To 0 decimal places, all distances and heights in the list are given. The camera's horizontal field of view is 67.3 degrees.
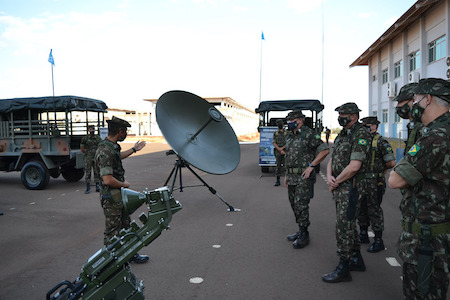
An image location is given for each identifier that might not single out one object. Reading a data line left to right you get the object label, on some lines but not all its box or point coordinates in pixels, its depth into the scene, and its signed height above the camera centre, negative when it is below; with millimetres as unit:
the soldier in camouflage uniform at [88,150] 9172 -263
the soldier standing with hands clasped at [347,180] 3582 -469
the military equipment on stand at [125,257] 2189 -765
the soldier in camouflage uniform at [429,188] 2256 -365
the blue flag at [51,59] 10775 +2612
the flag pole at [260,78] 26869 +4796
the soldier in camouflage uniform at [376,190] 4715 -770
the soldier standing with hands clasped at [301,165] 4766 -395
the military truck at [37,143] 9570 -59
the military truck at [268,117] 12352 +811
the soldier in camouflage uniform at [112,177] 3867 -431
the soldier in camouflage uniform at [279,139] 10523 -40
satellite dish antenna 4363 +127
